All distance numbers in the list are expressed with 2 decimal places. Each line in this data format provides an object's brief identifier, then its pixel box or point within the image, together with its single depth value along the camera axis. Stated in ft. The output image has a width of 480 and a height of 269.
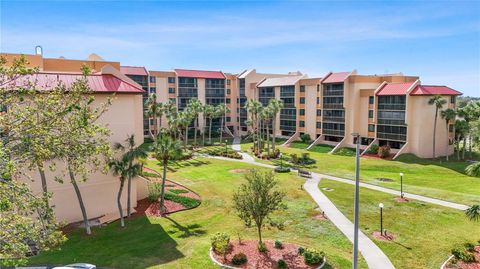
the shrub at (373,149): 207.31
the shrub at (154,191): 119.65
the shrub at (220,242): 74.90
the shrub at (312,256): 70.18
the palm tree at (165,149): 106.22
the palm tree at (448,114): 193.67
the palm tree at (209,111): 259.95
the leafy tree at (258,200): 74.43
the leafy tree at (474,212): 75.72
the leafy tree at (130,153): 99.30
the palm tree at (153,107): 196.13
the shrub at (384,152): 198.49
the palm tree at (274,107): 212.91
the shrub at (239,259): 71.00
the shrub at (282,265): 69.05
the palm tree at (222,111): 277.40
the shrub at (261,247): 75.97
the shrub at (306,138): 251.39
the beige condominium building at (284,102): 106.93
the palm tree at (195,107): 236.51
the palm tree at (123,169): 98.17
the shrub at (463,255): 73.15
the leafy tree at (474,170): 74.49
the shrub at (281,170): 167.22
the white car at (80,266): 69.46
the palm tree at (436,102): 190.80
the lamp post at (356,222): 49.69
